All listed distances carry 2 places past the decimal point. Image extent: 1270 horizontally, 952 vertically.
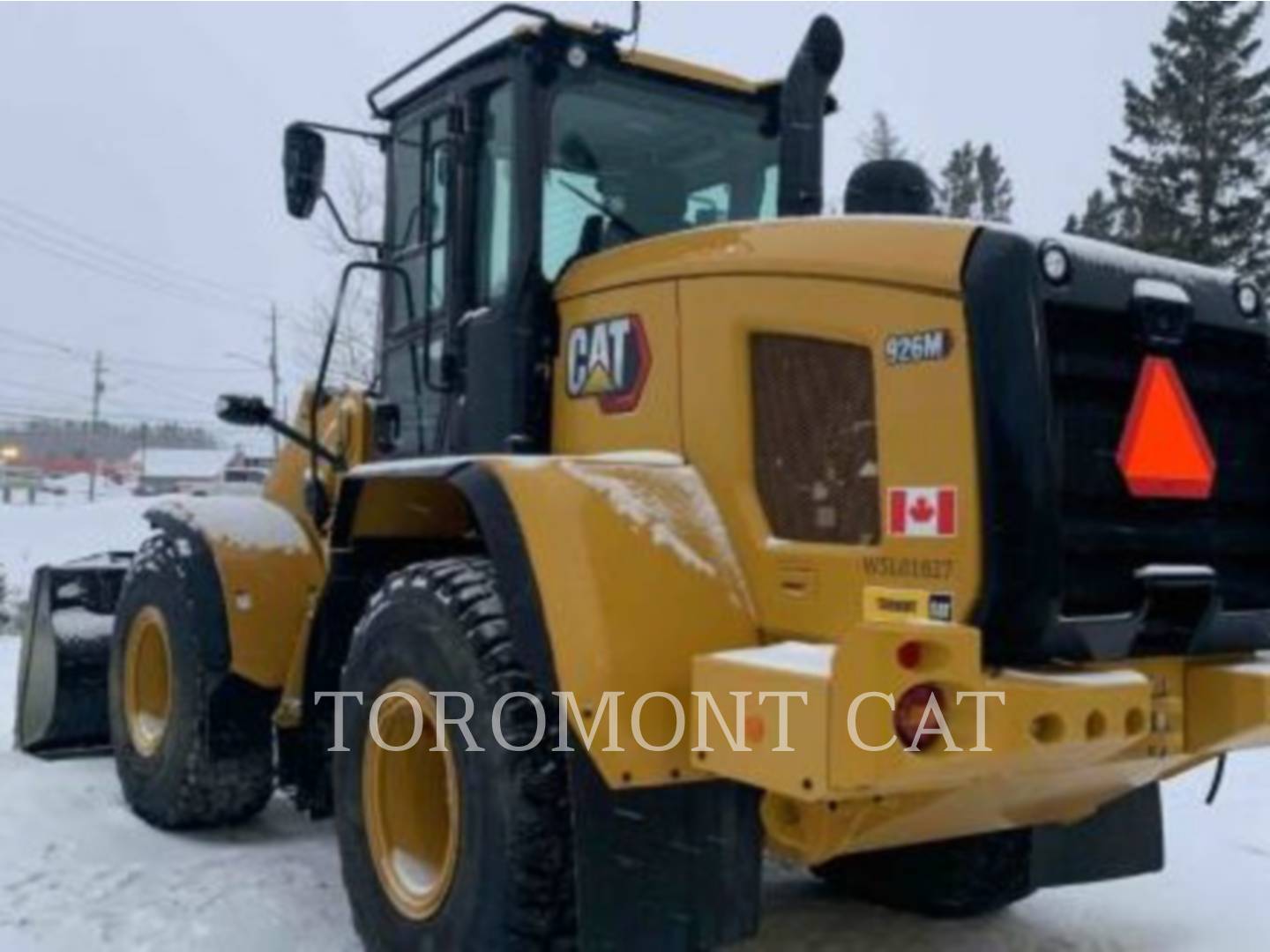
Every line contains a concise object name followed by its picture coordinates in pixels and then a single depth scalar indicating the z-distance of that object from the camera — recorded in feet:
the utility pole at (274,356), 135.95
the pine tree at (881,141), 103.04
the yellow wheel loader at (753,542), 11.11
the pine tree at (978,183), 125.49
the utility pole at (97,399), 275.30
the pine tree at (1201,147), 87.76
